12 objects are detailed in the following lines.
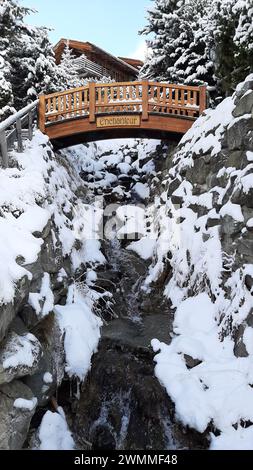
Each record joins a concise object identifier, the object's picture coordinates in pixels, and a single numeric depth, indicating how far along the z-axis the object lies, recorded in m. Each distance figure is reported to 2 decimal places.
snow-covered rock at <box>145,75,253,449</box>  5.94
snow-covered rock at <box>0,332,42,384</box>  5.30
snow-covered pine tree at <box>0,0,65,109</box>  13.91
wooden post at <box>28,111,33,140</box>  10.82
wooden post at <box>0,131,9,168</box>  7.96
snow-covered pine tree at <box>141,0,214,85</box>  13.61
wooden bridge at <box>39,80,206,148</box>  11.88
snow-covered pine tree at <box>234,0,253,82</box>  9.48
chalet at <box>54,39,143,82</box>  29.27
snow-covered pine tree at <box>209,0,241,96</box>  10.64
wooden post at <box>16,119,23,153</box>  9.38
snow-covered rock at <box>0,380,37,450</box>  5.25
